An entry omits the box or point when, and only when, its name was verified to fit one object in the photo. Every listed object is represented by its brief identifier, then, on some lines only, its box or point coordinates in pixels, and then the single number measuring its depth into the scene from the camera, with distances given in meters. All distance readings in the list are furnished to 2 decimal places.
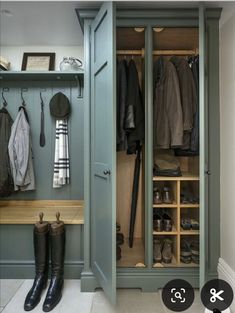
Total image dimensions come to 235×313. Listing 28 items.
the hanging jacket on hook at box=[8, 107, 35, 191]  2.30
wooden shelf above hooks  2.24
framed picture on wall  2.51
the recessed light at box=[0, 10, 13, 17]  1.92
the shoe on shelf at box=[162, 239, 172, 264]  1.97
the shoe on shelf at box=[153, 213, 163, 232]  1.98
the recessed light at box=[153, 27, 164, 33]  1.87
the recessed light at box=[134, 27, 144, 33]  1.87
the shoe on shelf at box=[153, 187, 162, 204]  1.98
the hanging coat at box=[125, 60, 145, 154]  1.84
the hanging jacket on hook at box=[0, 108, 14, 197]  2.25
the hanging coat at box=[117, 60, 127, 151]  1.86
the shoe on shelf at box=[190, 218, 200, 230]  1.96
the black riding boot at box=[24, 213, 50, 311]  1.92
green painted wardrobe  1.80
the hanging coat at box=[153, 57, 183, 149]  1.86
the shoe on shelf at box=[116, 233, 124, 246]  2.17
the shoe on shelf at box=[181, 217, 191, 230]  1.97
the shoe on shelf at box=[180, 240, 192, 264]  1.96
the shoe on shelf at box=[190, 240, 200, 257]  1.96
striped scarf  2.42
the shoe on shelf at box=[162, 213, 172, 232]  1.98
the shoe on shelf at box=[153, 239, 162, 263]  1.95
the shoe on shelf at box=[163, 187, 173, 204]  1.99
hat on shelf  2.33
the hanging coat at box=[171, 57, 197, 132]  1.87
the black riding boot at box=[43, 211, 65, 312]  1.89
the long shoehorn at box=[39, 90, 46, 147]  2.52
